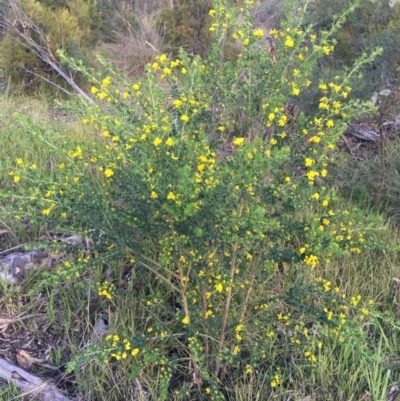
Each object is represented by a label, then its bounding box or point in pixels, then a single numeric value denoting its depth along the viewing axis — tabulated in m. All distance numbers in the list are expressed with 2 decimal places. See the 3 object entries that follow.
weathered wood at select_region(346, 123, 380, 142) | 4.44
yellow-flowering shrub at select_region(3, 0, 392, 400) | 2.04
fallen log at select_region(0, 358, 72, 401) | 2.46
